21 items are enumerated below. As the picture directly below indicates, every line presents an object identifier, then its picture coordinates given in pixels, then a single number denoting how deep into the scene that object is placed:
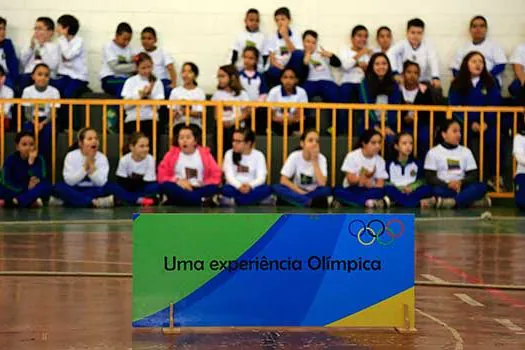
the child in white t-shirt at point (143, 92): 17.56
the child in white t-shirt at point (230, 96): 17.56
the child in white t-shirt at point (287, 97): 17.70
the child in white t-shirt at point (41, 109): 17.27
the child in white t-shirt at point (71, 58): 18.25
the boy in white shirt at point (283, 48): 18.47
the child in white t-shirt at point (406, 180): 17.03
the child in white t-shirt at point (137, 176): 16.70
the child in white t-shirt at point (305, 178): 16.69
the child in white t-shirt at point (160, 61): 18.41
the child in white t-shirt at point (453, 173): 17.09
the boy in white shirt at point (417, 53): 18.88
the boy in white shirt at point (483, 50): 19.03
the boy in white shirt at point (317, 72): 18.47
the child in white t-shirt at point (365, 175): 16.83
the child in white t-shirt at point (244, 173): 16.73
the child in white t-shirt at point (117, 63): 18.30
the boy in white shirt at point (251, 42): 18.67
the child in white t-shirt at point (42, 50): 18.25
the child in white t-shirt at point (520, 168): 16.81
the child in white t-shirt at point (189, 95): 17.53
